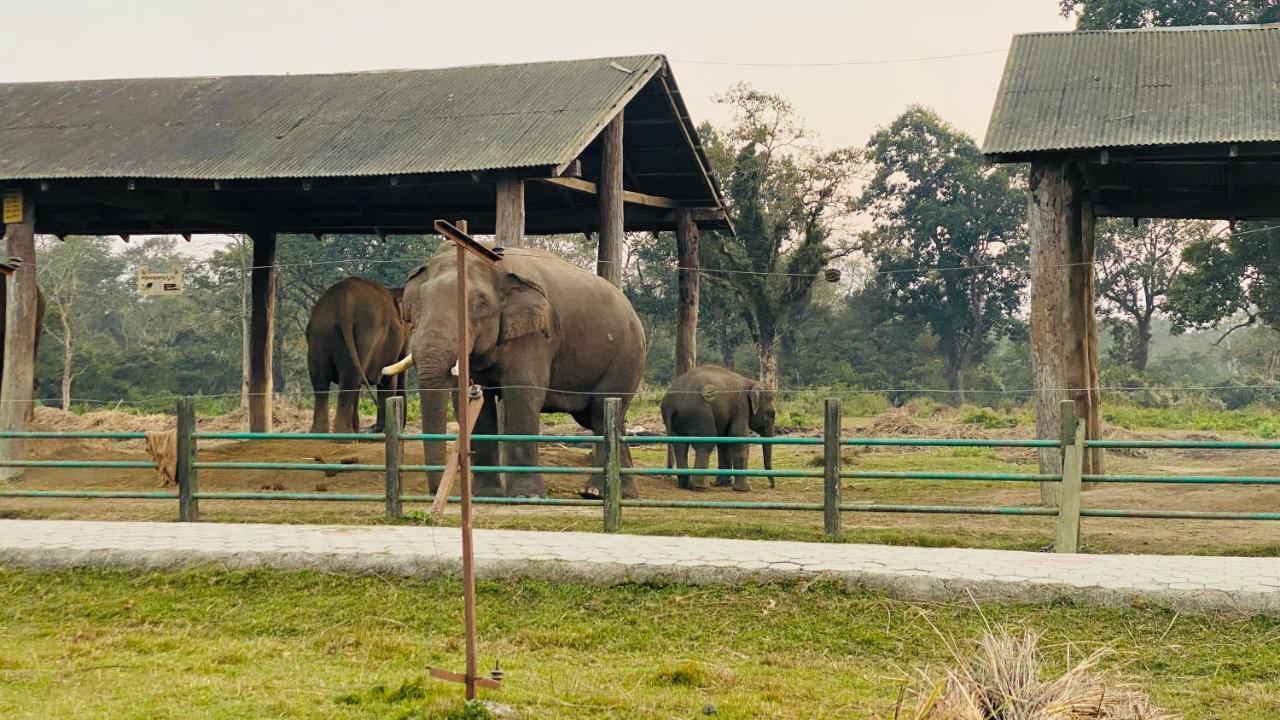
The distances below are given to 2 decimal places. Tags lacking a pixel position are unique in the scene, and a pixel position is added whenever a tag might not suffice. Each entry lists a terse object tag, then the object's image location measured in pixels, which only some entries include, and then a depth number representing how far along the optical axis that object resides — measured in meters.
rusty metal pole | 6.09
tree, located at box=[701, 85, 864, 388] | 33.00
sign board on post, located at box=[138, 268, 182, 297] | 17.08
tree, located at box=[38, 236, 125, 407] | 52.69
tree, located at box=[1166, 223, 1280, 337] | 33.72
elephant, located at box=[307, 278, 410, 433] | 18.11
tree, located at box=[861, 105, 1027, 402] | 44.31
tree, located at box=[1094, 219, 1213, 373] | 45.75
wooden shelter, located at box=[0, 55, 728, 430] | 15.94
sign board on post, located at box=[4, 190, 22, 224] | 16.59
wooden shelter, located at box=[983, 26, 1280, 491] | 14.55
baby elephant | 16.05
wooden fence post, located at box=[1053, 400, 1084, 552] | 9.95
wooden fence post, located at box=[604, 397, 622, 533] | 10.84
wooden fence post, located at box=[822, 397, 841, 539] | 10.53
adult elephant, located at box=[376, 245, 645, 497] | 12.82
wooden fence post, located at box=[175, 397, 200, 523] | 11.73
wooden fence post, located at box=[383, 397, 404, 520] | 11.37
